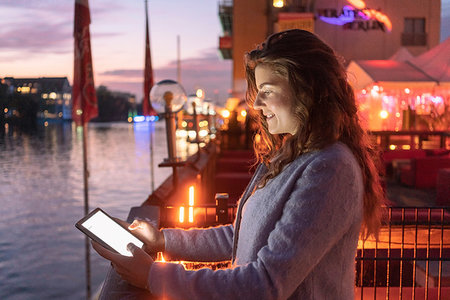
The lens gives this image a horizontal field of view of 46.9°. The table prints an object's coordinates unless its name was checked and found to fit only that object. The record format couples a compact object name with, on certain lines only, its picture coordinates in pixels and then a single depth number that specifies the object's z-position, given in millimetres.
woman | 1314
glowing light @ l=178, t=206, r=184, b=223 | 3312
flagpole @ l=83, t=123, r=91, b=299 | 5890
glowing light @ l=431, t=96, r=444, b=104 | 17473
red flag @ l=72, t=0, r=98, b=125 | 6043
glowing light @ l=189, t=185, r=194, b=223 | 3639
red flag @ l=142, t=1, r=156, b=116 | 11398
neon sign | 28797
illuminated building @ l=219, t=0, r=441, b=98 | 29328
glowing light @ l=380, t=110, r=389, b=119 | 21188
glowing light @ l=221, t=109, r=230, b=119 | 24062
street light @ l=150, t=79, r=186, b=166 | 5328
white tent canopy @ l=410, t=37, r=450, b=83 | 14674
